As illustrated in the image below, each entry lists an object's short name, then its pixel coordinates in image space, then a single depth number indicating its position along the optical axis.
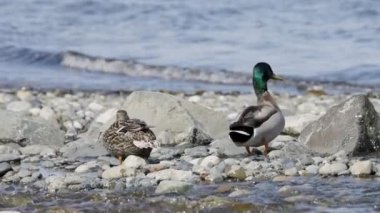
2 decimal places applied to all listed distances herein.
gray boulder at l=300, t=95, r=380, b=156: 21.02
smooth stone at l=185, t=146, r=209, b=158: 21.06
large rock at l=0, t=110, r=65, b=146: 22.69
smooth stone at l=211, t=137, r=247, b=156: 21.25
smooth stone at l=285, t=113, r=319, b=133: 24.33
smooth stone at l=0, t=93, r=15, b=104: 32.86
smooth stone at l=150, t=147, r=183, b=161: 21.02
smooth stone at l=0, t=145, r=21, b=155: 21.67
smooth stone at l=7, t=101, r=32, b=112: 29.18
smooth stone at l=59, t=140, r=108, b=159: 21.62
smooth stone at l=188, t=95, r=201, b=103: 34.50
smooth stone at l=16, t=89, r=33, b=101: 34.05
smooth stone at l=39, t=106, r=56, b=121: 26.59
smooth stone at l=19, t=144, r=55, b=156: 21.77
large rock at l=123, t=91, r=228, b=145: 22.97
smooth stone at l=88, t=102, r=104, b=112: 30.21
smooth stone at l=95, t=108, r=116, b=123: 25.89
